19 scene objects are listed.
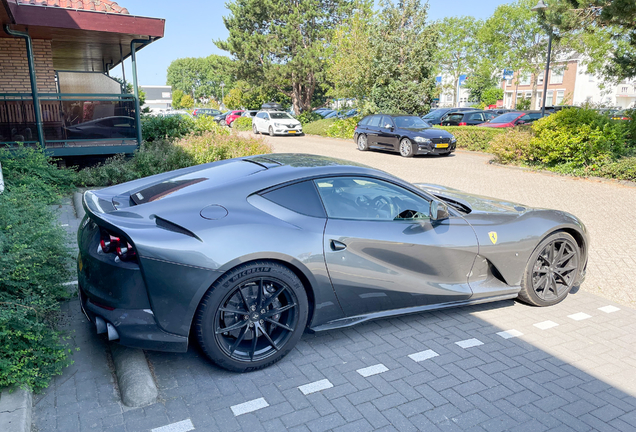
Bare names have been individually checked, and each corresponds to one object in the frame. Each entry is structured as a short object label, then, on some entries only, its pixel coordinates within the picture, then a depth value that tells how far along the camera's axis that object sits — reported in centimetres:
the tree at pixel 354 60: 2358
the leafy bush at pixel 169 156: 1027
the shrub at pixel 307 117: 3375
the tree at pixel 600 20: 1066
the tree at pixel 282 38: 3347
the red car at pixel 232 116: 3409
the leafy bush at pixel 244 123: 3123
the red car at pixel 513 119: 2041
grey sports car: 312
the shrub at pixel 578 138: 1241
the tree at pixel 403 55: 2292
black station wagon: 1703
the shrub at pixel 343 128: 2533
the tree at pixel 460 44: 4403
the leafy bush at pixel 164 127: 1348
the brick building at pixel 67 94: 1059
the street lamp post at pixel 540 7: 1332
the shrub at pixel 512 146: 1441
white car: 2675
